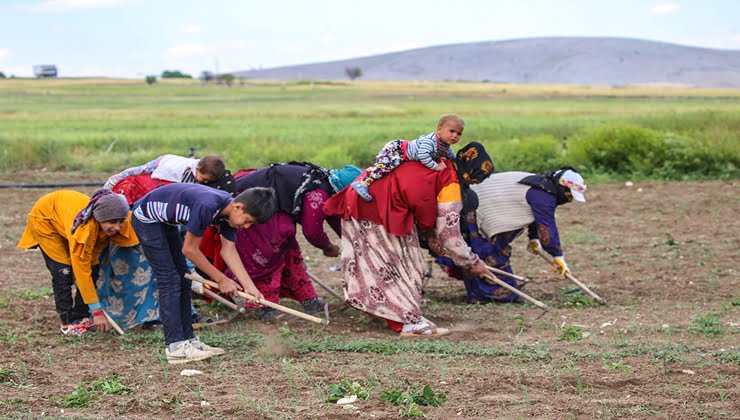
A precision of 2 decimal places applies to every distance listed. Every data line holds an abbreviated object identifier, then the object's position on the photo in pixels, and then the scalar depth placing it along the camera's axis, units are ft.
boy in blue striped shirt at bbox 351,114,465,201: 41.78
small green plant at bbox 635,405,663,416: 31.04
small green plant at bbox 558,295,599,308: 51.42
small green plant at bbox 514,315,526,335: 45.18
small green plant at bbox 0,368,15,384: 35.96
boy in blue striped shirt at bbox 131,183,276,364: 36.76
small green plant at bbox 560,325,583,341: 43.14
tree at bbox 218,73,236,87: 550.93
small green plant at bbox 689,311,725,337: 42.93
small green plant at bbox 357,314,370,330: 47.05
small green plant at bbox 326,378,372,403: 33.47
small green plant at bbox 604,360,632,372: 36.55
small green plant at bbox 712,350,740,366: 37.46
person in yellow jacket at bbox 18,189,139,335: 40.22
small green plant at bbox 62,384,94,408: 33.32
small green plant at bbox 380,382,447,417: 32.65
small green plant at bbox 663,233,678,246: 67.05
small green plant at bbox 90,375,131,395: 34.76
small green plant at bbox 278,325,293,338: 43.51
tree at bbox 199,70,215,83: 580.71
